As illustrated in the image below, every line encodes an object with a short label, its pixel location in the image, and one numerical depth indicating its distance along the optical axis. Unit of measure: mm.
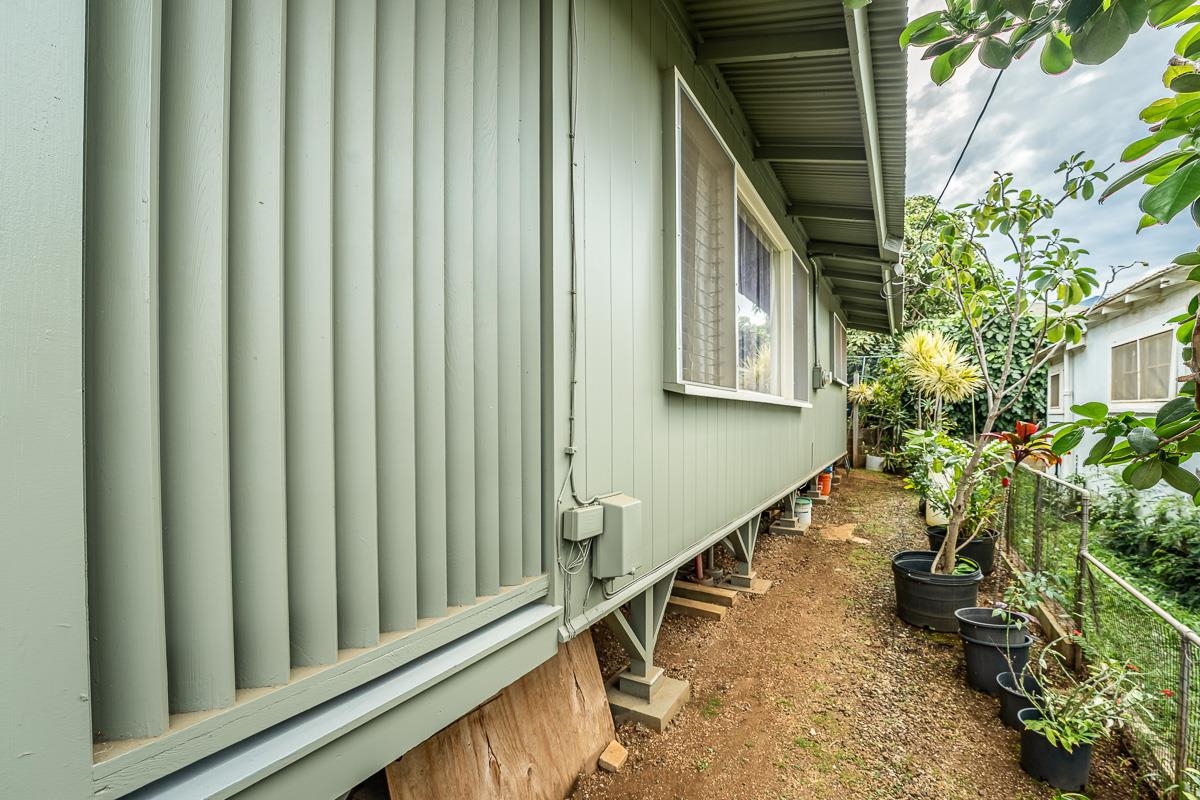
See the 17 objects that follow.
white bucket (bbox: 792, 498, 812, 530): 6440
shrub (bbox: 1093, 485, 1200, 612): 4855
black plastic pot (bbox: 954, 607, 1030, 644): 2961
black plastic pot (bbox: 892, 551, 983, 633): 3684
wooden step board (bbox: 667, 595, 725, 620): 3789
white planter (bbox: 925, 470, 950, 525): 4935
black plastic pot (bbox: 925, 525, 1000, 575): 4777
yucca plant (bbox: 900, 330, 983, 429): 9367
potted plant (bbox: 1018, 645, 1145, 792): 2242
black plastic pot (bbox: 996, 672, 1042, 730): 2617
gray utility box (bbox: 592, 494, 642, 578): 1968
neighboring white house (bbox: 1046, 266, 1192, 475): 6758
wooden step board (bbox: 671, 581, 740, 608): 3998
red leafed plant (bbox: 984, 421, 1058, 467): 3810
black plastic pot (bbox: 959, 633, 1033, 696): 2936
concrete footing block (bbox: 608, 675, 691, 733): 2553
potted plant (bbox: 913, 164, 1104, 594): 3225
